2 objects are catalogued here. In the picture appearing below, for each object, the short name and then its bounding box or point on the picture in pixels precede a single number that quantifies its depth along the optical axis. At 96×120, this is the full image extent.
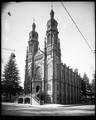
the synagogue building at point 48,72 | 30.67
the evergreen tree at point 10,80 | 30.09
